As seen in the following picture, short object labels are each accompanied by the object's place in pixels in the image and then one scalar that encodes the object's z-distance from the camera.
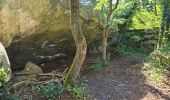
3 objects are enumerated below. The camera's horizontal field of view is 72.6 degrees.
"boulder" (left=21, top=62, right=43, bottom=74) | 2.95
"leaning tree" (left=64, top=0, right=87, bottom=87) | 2.31
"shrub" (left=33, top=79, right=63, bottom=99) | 2.26
